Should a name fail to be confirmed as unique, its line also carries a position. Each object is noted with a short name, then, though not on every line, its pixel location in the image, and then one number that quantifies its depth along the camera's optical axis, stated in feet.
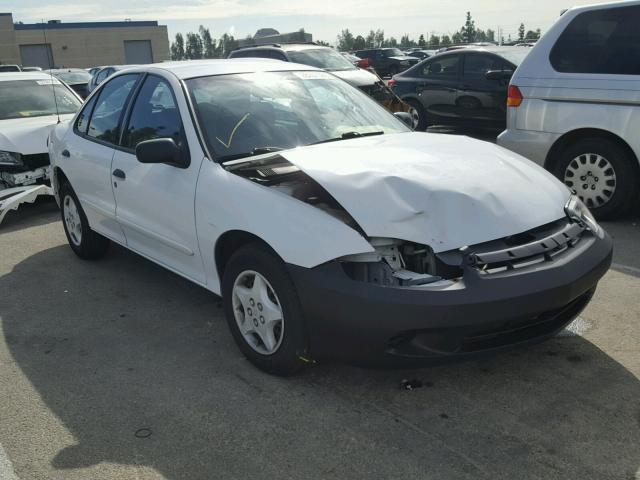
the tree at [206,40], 380.17
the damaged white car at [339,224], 9.56
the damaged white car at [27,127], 23.91
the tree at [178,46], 373.07
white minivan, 18.69
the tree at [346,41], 322.38
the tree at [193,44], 375.45
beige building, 192.34
